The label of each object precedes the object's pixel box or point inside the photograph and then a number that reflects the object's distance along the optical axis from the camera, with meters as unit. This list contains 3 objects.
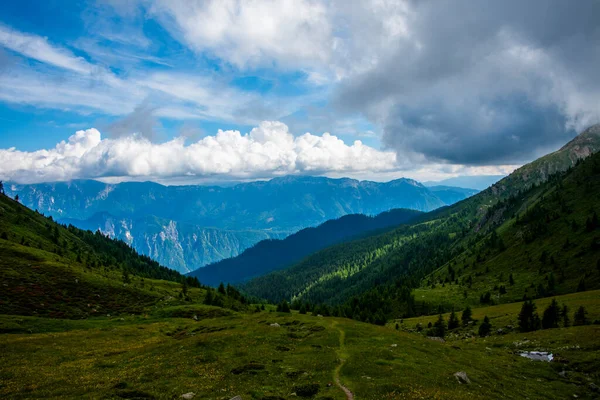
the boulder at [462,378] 32.81
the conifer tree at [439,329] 92.12
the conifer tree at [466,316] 101.49
